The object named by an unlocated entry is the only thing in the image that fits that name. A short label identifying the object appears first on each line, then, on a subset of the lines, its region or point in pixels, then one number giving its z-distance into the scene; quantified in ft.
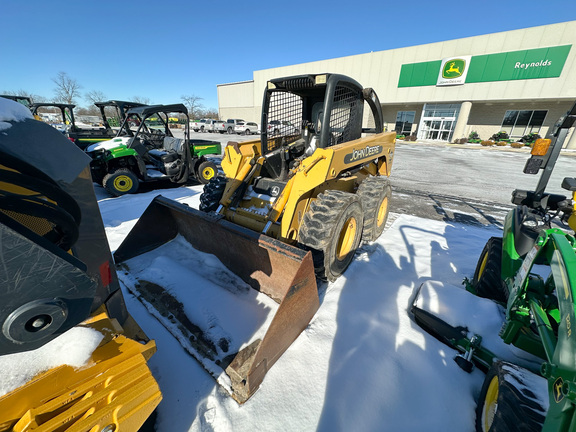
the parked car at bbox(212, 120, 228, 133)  89.61
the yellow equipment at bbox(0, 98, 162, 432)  2.69
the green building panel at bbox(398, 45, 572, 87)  62.54
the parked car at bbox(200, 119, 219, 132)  93.05
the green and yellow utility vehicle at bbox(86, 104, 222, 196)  20.77
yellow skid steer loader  6.67
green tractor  3.51
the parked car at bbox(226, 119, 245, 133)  88.79
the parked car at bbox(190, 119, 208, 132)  94.72
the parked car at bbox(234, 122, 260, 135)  88.69
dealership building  63.31
